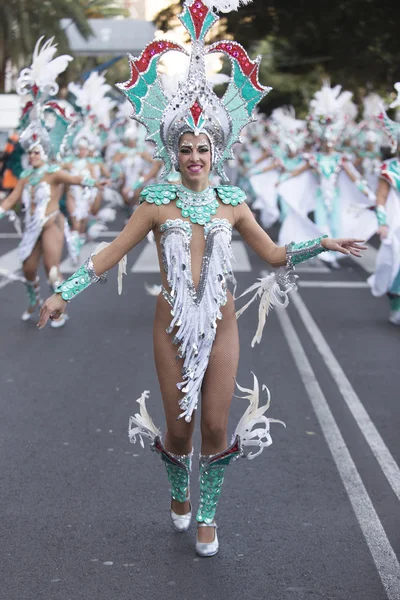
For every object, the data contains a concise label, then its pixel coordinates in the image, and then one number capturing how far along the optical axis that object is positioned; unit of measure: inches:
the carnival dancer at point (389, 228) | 389.7
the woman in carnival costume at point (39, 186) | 375.6
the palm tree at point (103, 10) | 1973.1
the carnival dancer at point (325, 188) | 566.6
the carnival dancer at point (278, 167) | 794.8
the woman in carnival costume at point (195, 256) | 174.4
